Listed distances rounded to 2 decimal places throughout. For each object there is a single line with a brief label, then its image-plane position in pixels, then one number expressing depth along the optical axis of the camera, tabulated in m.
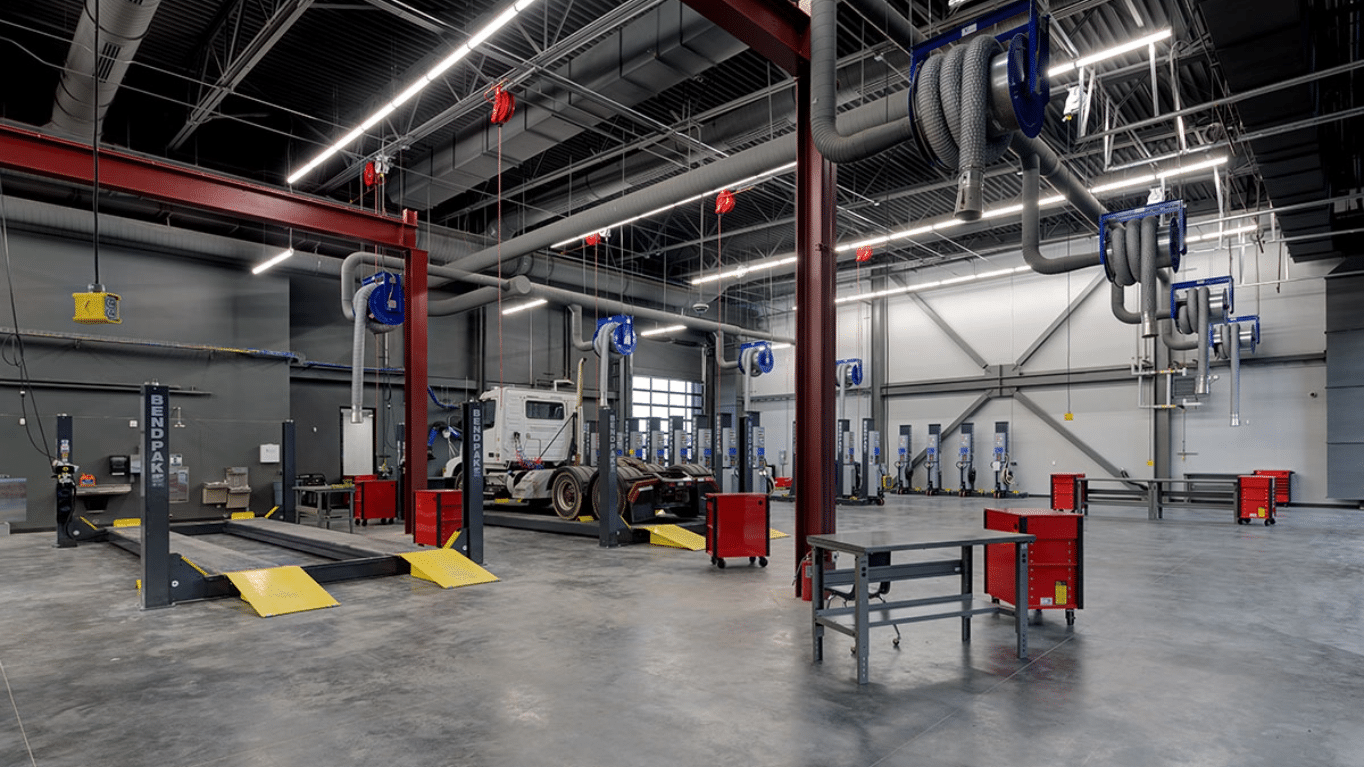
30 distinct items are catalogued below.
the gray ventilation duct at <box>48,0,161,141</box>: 7.92
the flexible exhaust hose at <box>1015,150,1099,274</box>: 9.12
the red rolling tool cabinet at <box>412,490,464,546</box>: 9.80
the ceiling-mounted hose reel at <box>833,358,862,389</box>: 21.80
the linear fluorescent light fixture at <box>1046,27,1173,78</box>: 8.72
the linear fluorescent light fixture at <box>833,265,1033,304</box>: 20.55
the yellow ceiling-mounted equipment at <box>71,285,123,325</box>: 6.84
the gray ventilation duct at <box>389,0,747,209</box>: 9.37
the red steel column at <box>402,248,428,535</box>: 11.78
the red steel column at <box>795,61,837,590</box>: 7.20
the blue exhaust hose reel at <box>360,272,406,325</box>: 10.66
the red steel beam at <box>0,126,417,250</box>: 8.49
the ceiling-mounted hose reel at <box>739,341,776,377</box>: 20.94
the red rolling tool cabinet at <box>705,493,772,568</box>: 8.90
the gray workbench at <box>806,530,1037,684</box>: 4.64
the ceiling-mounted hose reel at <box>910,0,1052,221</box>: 4.99
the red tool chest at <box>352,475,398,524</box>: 13.87
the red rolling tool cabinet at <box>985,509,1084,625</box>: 5.93
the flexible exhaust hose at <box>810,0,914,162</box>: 6.22
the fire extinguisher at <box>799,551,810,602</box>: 6.88
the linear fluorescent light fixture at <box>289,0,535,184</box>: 8.15
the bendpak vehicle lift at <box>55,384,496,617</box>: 6.61
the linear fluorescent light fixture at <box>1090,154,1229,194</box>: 12.24
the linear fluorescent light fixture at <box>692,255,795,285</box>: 18.95
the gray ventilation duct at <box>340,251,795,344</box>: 13.09
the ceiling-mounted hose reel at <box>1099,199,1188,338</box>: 9.54
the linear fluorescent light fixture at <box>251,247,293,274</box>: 15.34
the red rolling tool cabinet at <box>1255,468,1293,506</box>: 17.37
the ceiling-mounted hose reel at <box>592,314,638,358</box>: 15.84
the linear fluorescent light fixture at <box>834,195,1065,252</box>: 14.53
